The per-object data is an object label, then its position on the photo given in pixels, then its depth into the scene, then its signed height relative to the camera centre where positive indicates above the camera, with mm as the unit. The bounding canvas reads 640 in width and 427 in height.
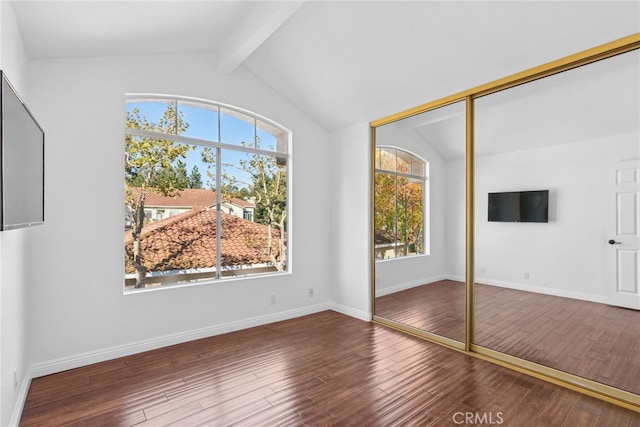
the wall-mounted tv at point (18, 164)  1476 +285
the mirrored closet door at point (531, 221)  2484 -79
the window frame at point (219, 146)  3361 +838
